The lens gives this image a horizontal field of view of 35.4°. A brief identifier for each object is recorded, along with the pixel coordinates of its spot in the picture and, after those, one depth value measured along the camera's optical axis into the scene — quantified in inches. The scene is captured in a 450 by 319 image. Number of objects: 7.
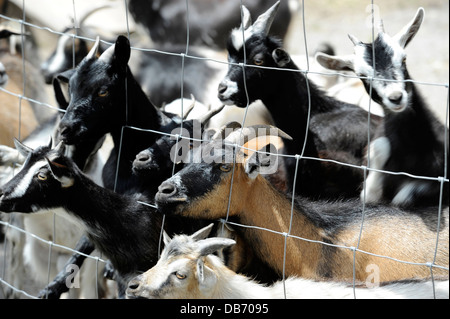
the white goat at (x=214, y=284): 131.4
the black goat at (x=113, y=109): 154.3
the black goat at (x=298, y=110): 173.0
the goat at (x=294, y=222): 138.9
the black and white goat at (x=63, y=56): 242.7
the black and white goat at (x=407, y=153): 177.0
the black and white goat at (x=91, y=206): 146.2
